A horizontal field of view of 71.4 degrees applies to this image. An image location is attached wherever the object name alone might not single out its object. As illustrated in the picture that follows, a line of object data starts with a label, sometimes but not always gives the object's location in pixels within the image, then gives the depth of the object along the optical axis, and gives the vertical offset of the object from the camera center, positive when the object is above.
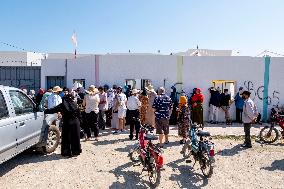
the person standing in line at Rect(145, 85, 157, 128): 7.60 -1.03
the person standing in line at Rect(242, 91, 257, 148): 5.90 -0.79
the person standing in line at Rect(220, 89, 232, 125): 9.42 -0.78
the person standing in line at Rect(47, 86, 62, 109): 6.66 -0.50
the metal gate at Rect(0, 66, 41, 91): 14.85 +0.58
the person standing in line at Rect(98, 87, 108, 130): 7.41 -0.68
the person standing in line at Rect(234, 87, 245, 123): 9.35 -0.86
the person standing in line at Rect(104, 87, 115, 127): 8.17 -0.80
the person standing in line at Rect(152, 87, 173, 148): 5.76 -0.71
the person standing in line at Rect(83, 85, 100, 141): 6.48 -0.80
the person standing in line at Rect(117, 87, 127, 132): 7.20 -0.71
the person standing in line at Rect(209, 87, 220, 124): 9.48 -0.90
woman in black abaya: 5.15 -1.08
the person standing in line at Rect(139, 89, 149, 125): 7.39 -0.66
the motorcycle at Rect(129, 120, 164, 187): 3.81 -1.44
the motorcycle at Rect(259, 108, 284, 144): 6.68 -1.54
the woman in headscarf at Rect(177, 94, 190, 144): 6.11 -0.98
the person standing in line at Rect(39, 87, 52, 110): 6.86 -0.52
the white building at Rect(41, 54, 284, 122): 9.99 +0.67
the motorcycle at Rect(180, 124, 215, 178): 4.14 -1.40
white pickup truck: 3.88 -0.96
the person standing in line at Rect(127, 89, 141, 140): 6.54 -0.80
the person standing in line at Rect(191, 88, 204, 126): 6.97 -0.77
